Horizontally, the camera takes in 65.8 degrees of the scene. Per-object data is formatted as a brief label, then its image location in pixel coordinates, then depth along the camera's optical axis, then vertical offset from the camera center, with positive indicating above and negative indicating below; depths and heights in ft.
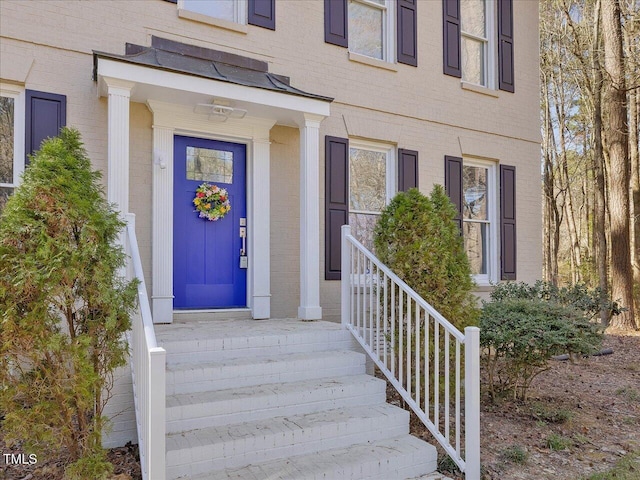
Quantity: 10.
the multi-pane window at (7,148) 14.37 +2.99
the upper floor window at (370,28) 20.99 +9.49
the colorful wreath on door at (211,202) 16.97 +1.62
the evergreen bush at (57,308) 8.86 -1.09
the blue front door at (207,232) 16.75 +0.58
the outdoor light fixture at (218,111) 15.52 +4.44
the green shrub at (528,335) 14.11 -2.58
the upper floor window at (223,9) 17.52 +8.66
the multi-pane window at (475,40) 24.26 +10.31
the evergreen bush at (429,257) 13.03 -0.26
